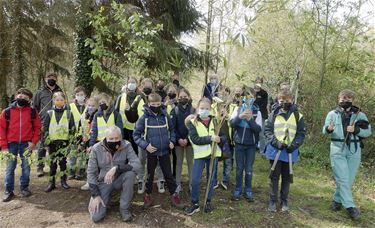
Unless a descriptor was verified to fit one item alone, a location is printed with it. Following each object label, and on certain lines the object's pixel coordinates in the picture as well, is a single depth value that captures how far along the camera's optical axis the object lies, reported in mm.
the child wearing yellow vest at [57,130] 5477
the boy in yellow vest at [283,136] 4898
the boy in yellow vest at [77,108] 5677
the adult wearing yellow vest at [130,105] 5684
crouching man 4578
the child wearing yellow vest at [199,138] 4770
